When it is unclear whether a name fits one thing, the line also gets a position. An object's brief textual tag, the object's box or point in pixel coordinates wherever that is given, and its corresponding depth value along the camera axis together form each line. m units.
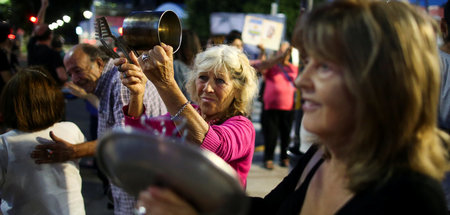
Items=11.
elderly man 2.27
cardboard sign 7.20
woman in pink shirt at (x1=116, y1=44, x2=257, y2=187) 1.71
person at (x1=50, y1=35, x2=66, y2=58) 7.26
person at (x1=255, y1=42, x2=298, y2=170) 6.04
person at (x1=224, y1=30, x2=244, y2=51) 5.84
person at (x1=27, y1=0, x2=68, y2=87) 5.92
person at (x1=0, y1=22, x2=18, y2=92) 4.95
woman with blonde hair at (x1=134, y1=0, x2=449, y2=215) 0.97
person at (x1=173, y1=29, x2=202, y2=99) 4.40
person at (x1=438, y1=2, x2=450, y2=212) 2.23
